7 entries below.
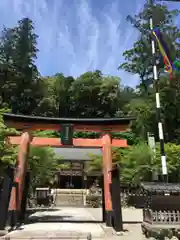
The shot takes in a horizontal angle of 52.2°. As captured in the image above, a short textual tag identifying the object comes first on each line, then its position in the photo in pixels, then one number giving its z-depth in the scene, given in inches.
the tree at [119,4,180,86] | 938.1
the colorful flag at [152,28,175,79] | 440.1
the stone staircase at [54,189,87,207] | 759.1
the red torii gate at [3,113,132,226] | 386.1
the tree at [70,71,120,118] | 1291.4
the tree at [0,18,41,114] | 1163.3
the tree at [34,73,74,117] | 1295.2
